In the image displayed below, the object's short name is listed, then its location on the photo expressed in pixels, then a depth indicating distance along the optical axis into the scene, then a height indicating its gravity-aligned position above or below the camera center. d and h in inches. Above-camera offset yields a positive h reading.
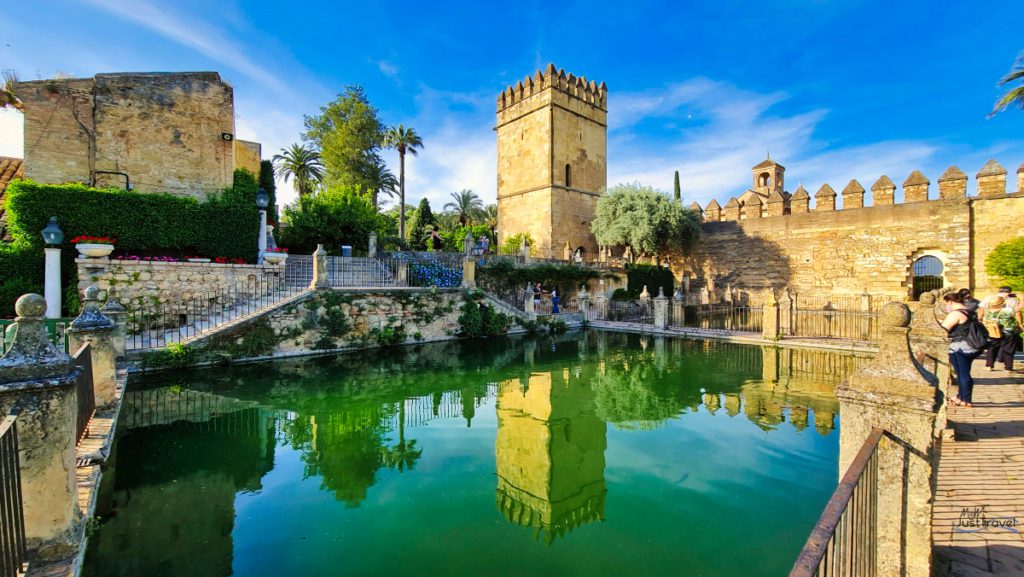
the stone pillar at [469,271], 633.0 +22.2
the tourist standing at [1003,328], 287.9 -28.0
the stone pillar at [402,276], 609.7 +14.7
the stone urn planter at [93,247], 412.2 +37.9
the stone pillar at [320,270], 486.0 +18.4
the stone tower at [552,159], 1146.7 +352.3
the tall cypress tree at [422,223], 1234.2 +197.7
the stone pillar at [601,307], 779.4 -36.8
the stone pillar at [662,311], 645.3 -36.5
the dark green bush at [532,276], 741.4 +17.9
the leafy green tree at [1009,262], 655.8 +35.5
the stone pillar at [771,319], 529.3 -39.5
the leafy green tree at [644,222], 1032.8 +153.9
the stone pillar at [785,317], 537.6 -37.9
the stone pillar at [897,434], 92.0 -31.9
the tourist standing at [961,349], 222.7 -32.6
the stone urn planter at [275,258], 523.8 +34.2
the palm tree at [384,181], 1272.1 +307.7
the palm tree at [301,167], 1245.1 +340.0
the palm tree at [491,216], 1656.0 +269.3
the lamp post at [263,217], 549.1 +92.7
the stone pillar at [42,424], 107.5 -34.8
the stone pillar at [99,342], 231.9 -29.6
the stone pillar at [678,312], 689.0 -40.5
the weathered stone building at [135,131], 515.8 +194.6
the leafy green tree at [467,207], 1673.2 +302.2
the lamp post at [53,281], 418.6 +5.7
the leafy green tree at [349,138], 1202.6 +412.8
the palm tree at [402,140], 1295.5 +433.9
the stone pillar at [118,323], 319.6 -27.1
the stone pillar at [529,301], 708.0 -23.6
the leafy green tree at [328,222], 779.4 +114.6
